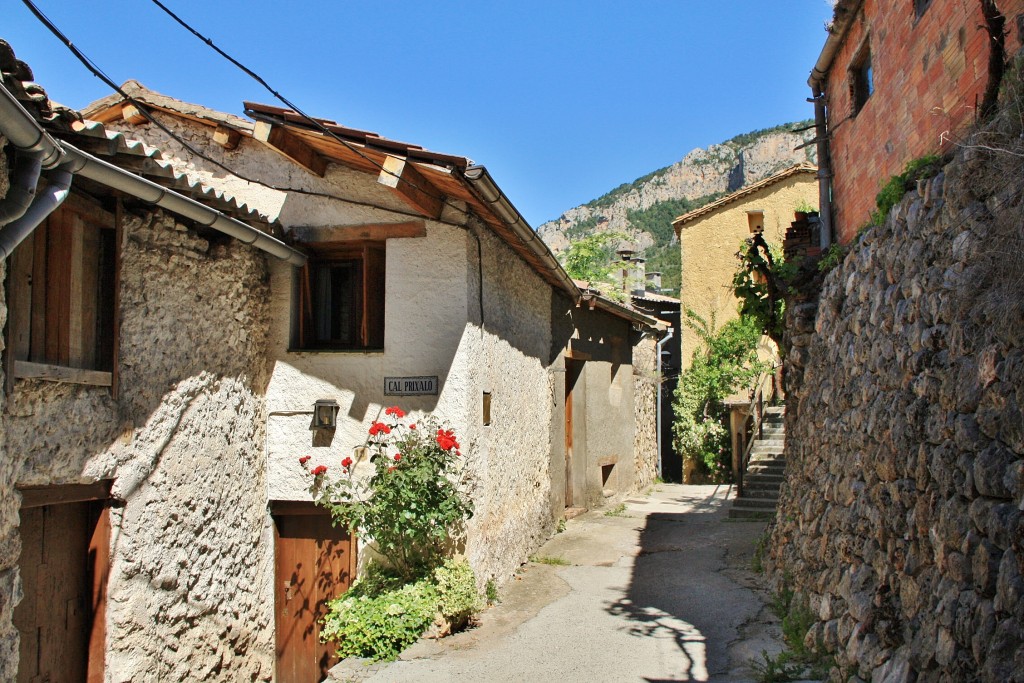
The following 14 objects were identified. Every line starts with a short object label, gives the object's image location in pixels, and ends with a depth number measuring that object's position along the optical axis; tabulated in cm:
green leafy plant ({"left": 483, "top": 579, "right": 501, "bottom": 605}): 759
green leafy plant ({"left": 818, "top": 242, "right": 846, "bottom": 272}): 736
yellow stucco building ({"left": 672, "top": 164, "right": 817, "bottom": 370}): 2006
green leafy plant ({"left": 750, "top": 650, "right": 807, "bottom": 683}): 529
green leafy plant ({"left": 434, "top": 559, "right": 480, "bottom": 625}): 664
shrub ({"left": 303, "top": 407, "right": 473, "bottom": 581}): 645
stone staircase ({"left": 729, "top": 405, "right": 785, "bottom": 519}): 1223
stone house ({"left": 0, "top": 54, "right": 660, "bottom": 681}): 505
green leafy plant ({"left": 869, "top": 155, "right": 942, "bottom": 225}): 503
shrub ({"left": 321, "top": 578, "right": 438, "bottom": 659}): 629
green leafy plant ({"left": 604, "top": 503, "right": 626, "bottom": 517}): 1276
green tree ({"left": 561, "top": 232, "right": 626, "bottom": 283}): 1980
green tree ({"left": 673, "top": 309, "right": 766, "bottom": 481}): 1864
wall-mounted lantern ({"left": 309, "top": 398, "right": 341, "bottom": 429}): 708
